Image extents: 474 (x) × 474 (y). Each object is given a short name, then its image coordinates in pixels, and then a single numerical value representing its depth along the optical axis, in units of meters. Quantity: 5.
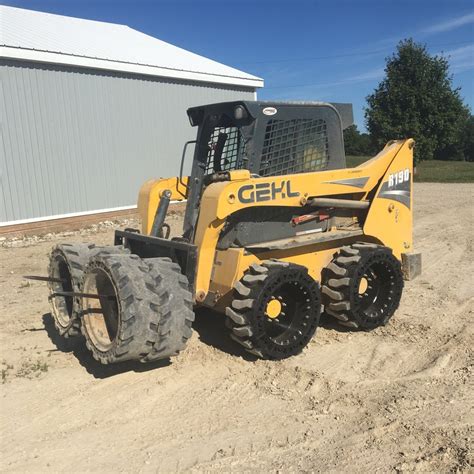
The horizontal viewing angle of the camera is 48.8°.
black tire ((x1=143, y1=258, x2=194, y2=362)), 3.92
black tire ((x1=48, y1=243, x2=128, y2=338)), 4.81
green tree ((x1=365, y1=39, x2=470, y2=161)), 27.33
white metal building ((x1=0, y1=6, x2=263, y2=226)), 11.23
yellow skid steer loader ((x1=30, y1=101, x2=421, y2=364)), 4.04
